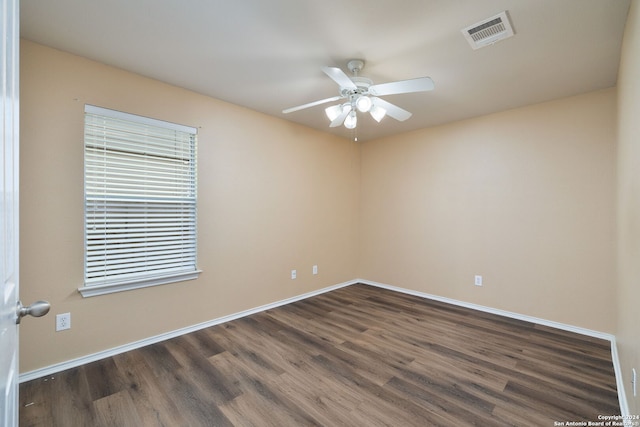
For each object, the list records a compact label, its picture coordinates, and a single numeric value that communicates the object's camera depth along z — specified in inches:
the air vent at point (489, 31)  70.9
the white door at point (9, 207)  26.3
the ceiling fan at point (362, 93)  76.0
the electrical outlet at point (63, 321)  86.1
